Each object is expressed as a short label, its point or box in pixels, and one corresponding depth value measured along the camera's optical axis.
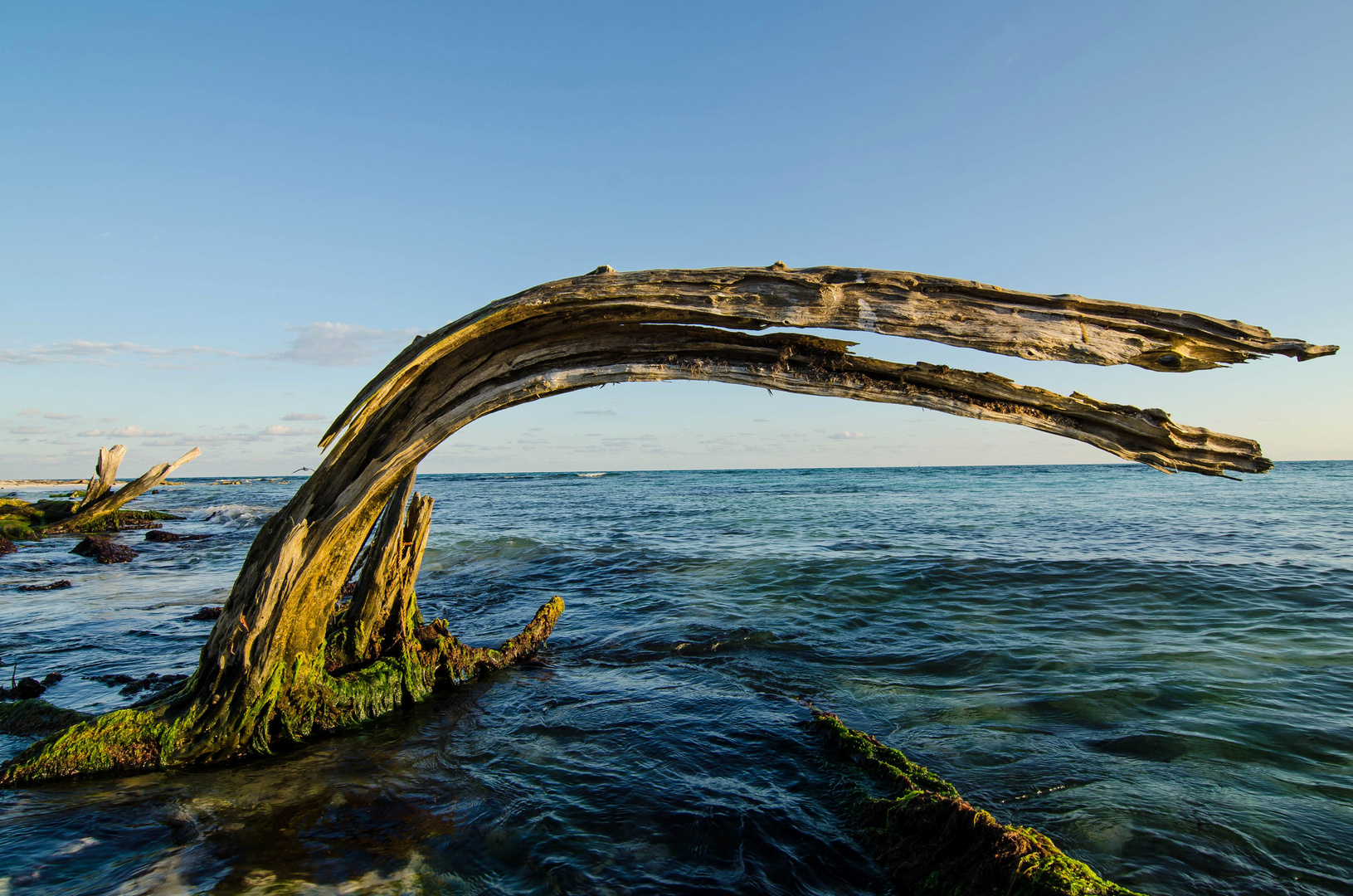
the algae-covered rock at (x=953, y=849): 2.42
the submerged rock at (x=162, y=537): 16.77
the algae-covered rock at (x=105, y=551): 13.19
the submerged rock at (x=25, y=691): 5.25
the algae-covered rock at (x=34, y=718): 4.54
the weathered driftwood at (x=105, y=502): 17.17
